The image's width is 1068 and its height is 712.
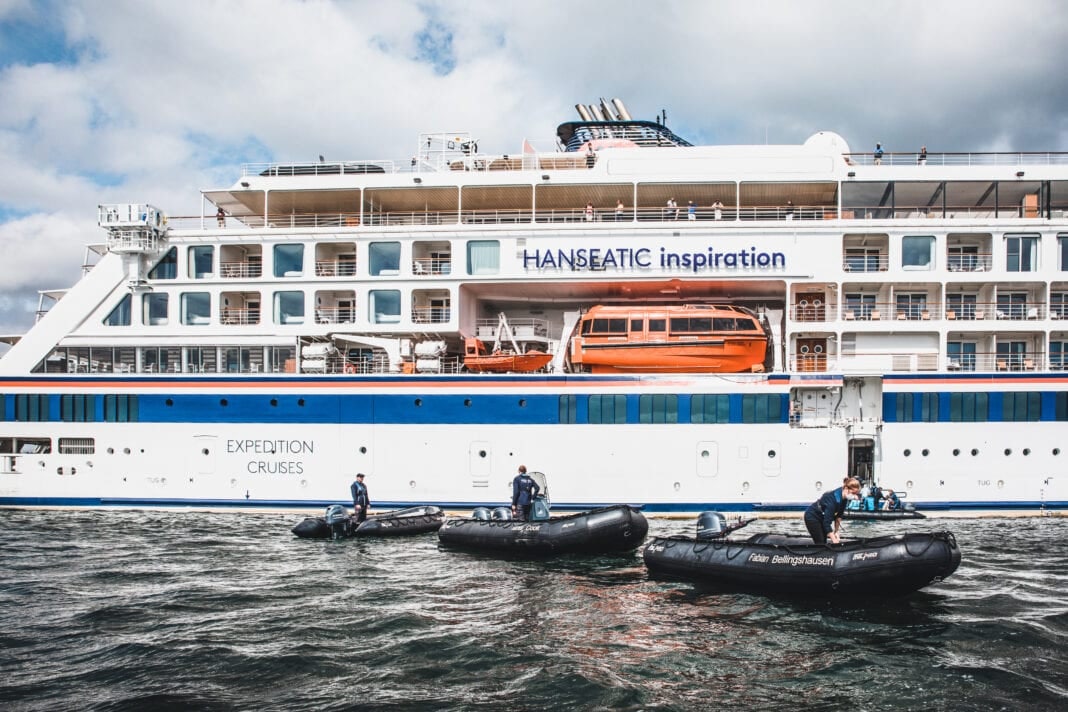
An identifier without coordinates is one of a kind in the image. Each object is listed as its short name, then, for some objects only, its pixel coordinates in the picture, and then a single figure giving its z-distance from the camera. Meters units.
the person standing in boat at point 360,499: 18.06
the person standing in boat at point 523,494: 16.52
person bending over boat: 12.36
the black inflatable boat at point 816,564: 11.54
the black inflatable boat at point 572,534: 15.02
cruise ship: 18.64
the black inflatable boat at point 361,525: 17.38
